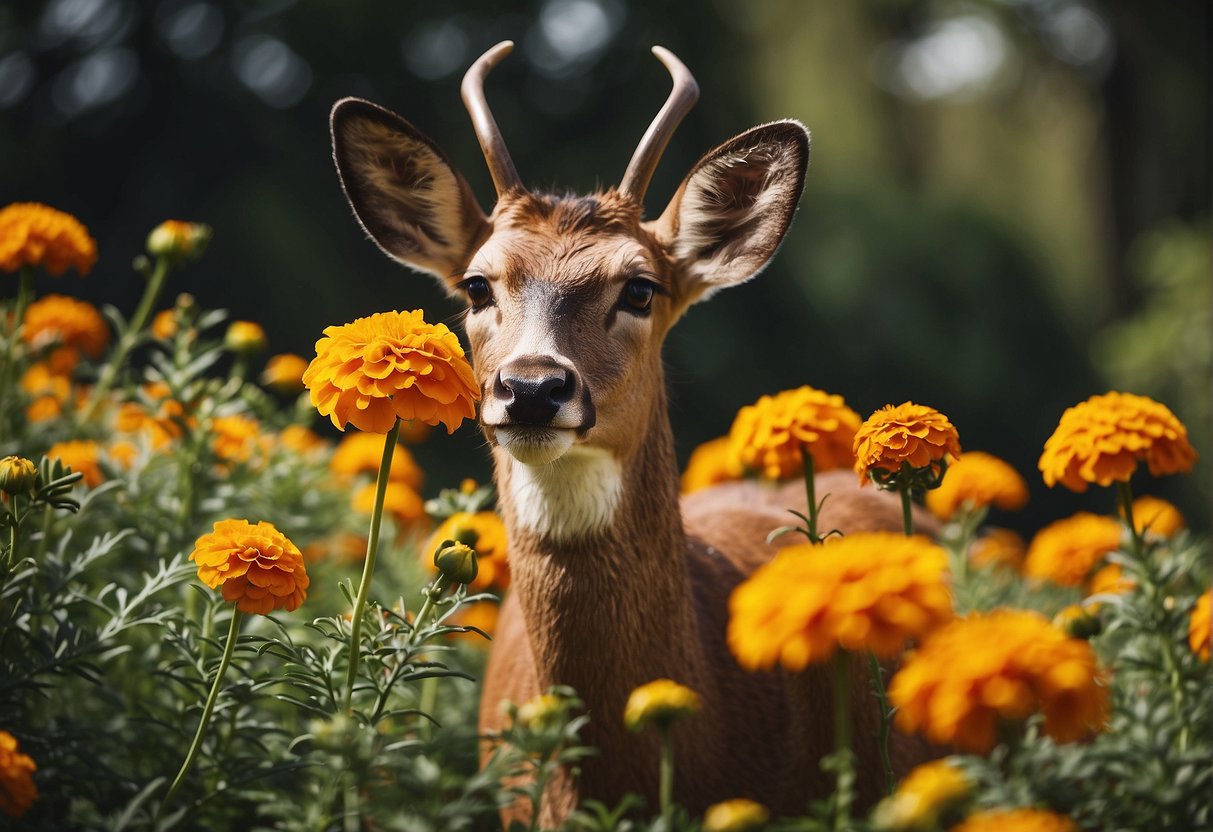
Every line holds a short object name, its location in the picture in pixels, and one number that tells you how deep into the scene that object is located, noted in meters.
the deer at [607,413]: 5.78
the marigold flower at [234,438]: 7.19
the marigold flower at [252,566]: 4.48
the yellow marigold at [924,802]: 3.23
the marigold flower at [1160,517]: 7.72
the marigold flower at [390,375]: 4.45
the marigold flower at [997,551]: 9.06
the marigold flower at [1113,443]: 5.03
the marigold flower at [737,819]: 3.56
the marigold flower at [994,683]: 3.36
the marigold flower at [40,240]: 6.74
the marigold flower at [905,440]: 4.82
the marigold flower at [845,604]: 3.42
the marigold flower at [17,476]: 4.74
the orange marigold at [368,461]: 8.96
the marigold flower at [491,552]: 6.53
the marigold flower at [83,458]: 6.79
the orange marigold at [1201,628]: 5.55
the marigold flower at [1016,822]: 3.34
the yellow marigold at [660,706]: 3.90
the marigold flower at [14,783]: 4.41
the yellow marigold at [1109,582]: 6.19
